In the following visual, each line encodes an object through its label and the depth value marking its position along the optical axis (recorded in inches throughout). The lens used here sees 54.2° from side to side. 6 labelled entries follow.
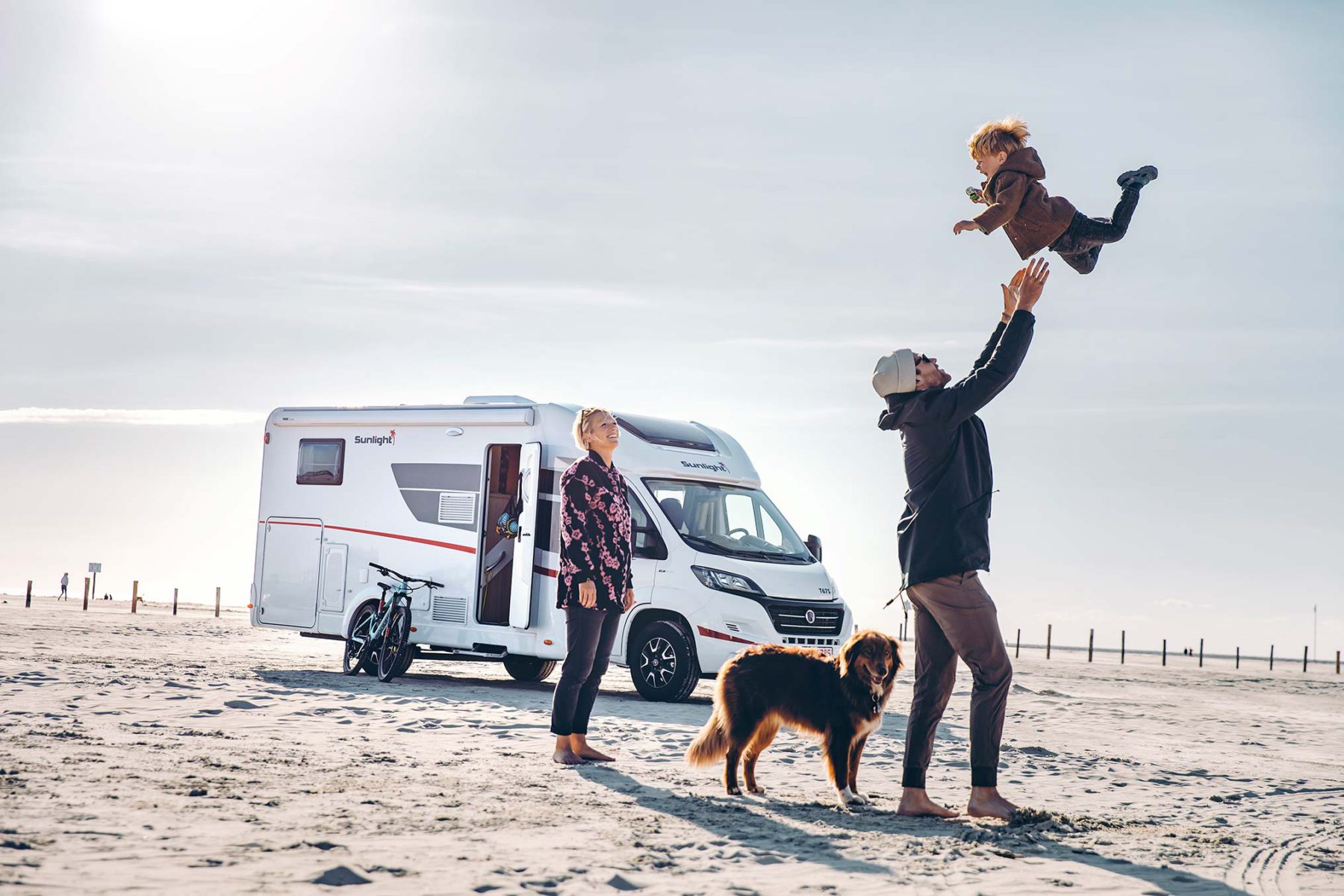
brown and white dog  253.6
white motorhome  485.7
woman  290.8
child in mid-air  221.1
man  224.1
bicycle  531.8
